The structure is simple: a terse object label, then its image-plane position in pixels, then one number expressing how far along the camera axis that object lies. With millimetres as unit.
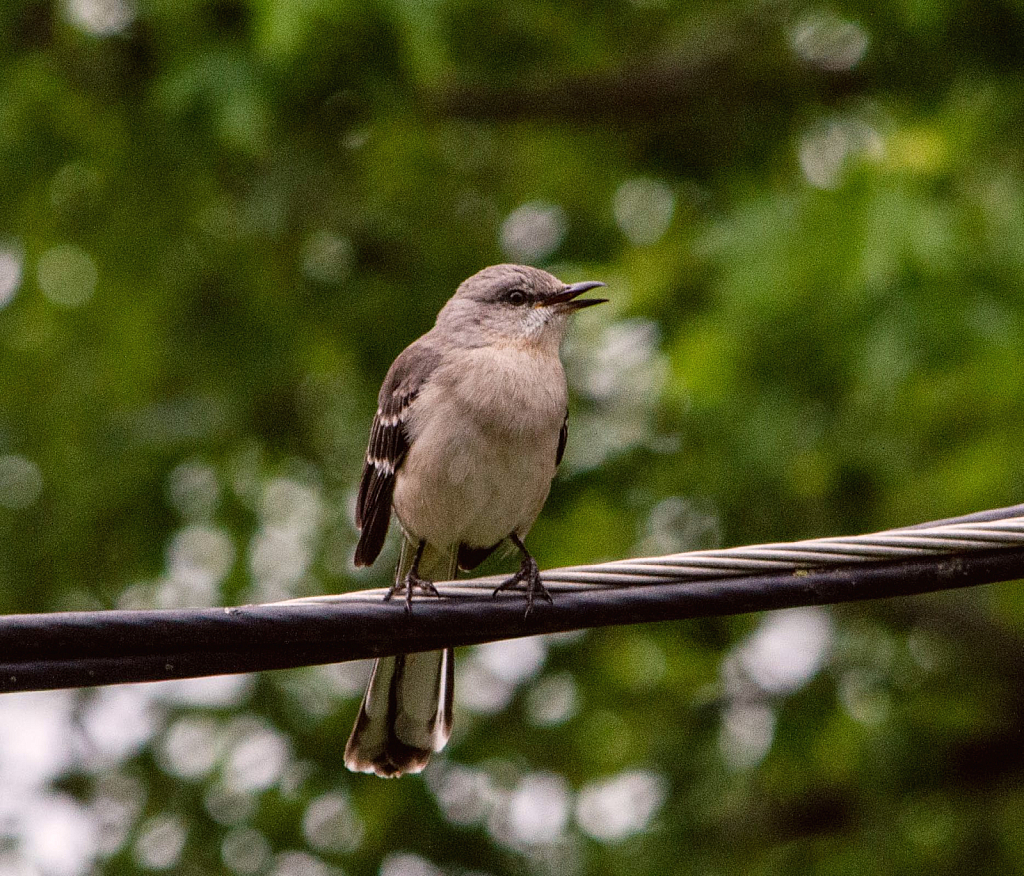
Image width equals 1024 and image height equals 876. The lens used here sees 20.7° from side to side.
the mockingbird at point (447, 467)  9391
